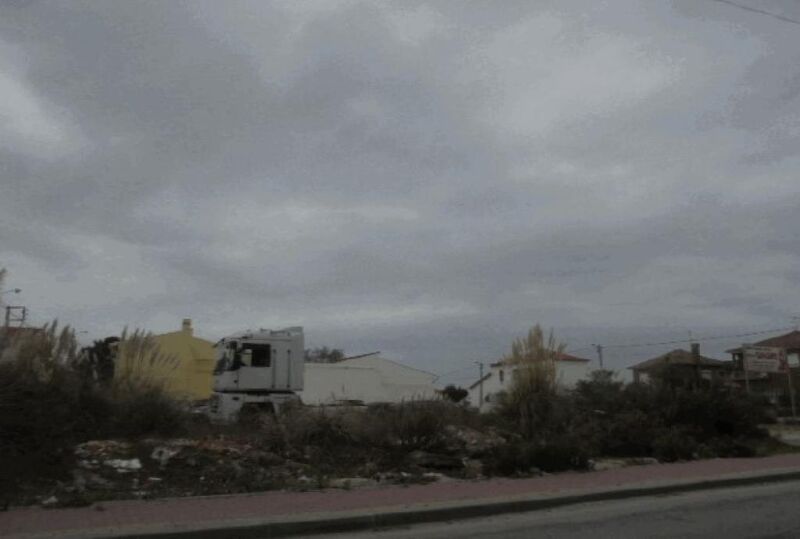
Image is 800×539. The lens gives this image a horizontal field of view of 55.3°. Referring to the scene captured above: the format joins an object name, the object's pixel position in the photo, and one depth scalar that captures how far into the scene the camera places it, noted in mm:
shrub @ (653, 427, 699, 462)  16734
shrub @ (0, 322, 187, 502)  11250
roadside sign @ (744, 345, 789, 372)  30938
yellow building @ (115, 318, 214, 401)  16703
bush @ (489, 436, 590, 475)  13805
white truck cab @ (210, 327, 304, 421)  23547
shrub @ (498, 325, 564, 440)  15930
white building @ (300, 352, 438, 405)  52069
